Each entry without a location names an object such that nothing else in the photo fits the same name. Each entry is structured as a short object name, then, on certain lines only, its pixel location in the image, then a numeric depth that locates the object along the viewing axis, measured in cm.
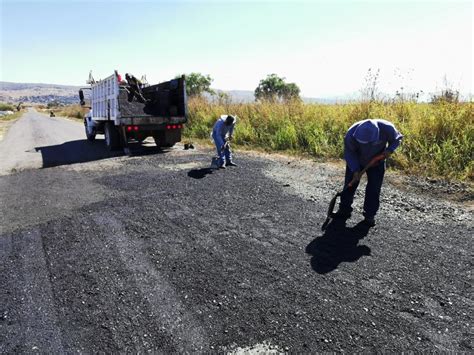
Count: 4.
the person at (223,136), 734
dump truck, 907
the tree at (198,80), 5444
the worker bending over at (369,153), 365
